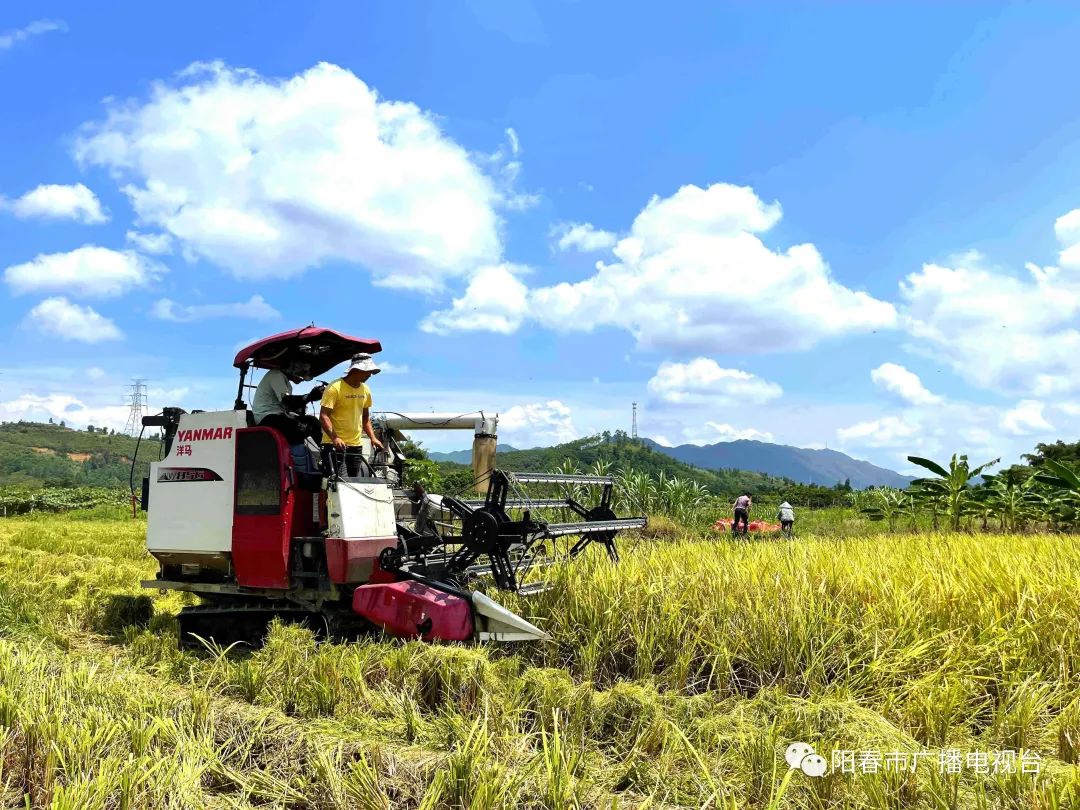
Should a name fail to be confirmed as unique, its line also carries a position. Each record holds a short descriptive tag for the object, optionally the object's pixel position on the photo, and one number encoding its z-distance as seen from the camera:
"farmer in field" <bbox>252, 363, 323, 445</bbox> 6.46
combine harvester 5.57
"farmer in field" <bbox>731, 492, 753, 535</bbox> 19.36
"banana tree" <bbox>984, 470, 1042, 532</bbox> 15.32
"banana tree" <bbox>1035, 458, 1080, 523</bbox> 14.12
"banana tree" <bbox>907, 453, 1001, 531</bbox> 15.34
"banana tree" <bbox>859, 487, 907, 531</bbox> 20.19
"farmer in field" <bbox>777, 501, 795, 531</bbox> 19.58
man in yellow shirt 6.22
